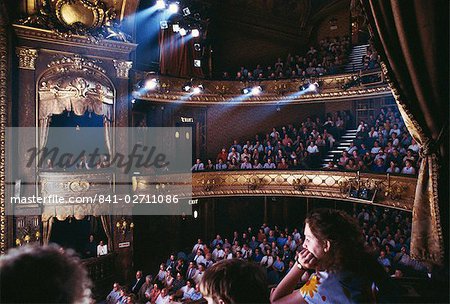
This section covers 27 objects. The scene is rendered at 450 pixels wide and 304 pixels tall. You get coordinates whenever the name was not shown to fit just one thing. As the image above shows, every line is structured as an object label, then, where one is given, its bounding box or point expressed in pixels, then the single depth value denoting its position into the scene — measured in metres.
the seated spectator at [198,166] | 14.92
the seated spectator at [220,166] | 15.09
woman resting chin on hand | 1.94
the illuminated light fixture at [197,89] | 15.00
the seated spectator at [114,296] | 9.34
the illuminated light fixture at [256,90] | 15.70
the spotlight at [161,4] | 13.80
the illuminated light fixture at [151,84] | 13.70
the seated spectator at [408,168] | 10.30
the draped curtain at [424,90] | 2.44
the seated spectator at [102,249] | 11.43
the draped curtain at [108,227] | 11.51
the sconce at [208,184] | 14.72
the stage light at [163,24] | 13.79
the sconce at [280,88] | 15.55
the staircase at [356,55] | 15.86
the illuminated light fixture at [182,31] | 14.97
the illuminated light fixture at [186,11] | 14.34
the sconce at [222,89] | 15.71
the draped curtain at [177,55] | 15.21
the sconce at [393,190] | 10.69
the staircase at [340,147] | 14.22
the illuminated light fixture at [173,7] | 14.16
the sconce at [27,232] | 10.24
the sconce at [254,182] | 14.95
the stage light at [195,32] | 15.07
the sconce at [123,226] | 11.75
